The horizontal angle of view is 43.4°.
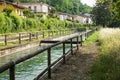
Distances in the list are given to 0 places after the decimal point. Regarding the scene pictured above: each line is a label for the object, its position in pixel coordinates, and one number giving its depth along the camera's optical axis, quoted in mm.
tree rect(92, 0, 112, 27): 46974
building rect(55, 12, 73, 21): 66969
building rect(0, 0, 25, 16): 30313
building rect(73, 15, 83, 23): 83951
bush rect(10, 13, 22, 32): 19846
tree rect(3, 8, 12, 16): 20309
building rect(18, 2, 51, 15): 52999
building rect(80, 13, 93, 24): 86361
